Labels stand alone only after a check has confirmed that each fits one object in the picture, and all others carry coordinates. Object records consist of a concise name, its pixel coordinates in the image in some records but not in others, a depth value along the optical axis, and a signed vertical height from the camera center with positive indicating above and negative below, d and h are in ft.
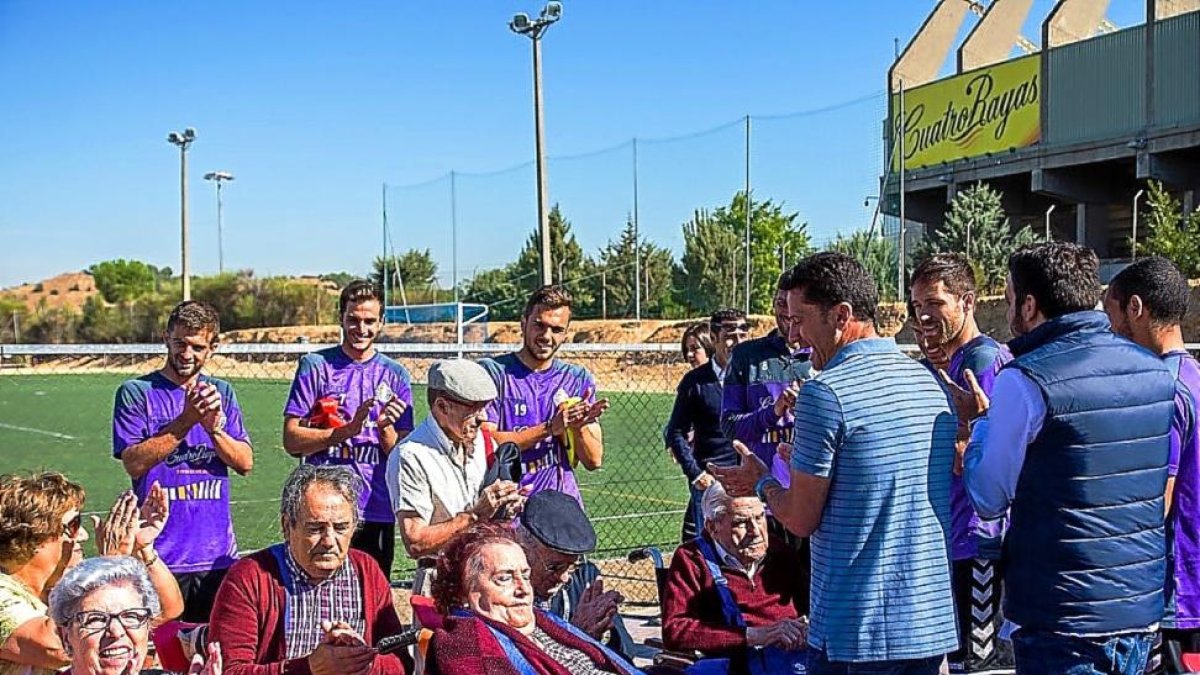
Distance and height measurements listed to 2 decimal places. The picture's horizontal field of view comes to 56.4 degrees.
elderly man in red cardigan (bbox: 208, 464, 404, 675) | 9.82 -2.37
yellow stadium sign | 100.07 +19.91
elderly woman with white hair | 8.05 -2.04
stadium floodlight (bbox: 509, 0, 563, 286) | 53.72 +12.46
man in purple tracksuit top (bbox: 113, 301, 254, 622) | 13.23 -1.37
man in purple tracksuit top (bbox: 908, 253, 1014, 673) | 12.37 -0.46
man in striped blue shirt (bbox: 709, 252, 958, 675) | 9.02 -1.36
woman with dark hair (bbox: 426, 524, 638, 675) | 9.14 -2.50
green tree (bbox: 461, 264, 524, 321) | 113.70 +4.05
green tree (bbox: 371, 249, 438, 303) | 115.96 +6.14
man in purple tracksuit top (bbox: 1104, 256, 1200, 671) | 10.60 -0.81
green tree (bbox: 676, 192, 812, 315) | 102.63 +7.14
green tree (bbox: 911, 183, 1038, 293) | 91.25 +7.53
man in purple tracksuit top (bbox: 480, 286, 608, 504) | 14.70 -1.00
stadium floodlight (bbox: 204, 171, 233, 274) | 142.82 +20.39
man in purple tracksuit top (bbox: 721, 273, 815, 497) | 15.46 -0.85
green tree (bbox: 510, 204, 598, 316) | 122.34 +7.62
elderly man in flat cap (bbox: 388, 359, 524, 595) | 11.76 -1.57
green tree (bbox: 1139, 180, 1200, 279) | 76.28 +6.09
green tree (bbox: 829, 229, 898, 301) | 84.74 +5.54
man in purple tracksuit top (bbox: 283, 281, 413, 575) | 14.62 -1.03
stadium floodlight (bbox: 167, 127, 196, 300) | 97.91 +13.47
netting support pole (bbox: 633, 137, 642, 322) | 98.99 +4.88
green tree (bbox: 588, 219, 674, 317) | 113.39 +5.47
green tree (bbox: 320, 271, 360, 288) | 247.76 +13.02
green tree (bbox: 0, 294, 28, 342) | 149.28 +2.28
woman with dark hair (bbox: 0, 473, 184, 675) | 8.80 -1.89
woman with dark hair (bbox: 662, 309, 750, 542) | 18.19 -1.34
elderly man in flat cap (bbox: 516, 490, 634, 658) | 11.21 -2.22
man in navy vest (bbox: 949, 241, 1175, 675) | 9.00 -1.27
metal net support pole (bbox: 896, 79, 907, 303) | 81.16 +4.58
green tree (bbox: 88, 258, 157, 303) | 243.60 +14.39
